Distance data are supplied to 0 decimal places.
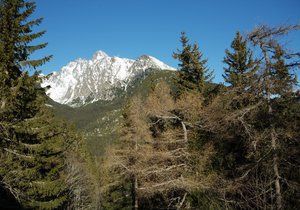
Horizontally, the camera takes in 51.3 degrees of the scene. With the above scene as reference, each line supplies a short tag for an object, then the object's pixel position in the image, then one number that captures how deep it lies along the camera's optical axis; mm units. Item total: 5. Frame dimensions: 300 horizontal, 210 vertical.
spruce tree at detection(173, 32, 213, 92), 30562
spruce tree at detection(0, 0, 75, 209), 16266
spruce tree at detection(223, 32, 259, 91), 28972
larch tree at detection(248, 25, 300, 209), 11148
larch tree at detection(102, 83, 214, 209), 18875
